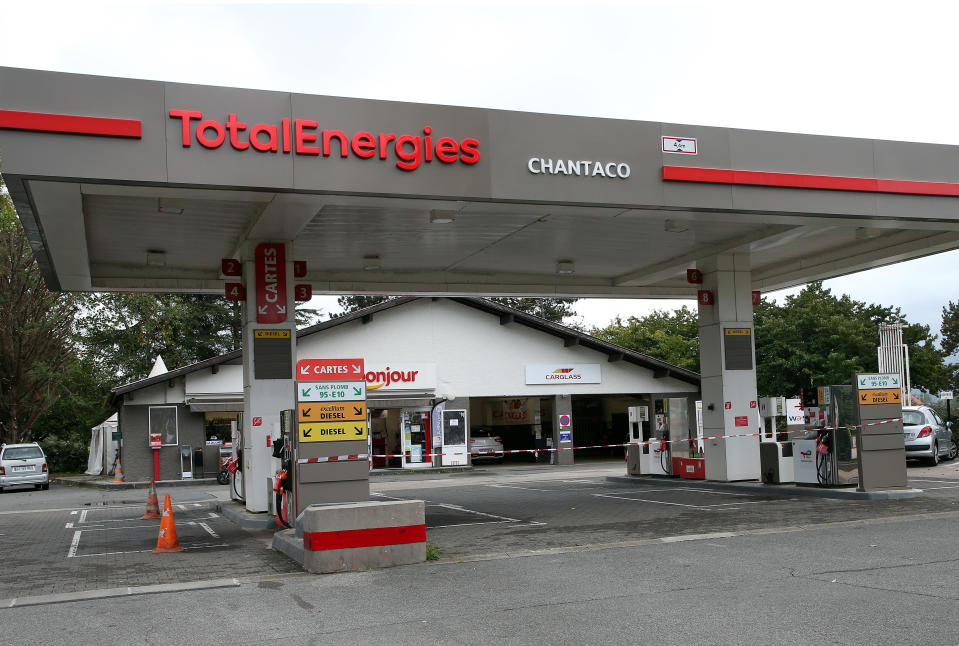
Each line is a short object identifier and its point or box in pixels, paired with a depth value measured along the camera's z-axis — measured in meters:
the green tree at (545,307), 63.44
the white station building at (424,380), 30.30
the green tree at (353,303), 60.41
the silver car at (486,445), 35.03
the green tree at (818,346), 40.03
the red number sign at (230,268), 15.16
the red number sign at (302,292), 16.05
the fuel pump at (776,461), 16.78
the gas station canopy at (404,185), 10.70
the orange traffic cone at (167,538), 11.59
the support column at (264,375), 14.55
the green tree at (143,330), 47.69
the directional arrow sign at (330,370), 12.23
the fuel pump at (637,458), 21.16
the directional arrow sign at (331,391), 12.25
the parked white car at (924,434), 23.09
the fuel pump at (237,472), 16.80
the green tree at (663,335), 51.59
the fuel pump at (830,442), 15.30
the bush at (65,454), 42.16
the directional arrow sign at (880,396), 14.52
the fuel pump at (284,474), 12.80
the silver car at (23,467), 29.55
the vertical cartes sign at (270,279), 14.64
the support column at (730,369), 17.83
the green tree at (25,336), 36.66
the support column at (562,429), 34.00
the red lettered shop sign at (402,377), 32.16
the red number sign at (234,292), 15.12
